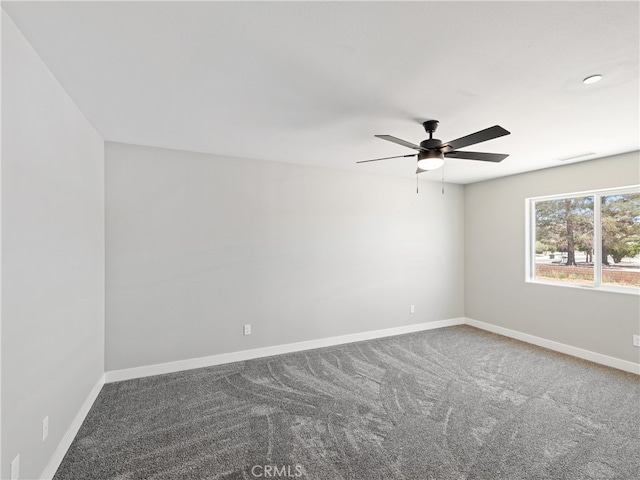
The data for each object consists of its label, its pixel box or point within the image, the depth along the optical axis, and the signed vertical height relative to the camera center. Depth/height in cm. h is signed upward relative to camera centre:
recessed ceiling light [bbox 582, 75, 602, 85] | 195 +101
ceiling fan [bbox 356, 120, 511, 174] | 237 +72
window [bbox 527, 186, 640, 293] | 369 -4
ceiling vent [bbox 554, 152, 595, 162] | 361 +96
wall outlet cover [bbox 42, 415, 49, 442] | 181 -113
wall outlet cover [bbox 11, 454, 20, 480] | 150 -114
